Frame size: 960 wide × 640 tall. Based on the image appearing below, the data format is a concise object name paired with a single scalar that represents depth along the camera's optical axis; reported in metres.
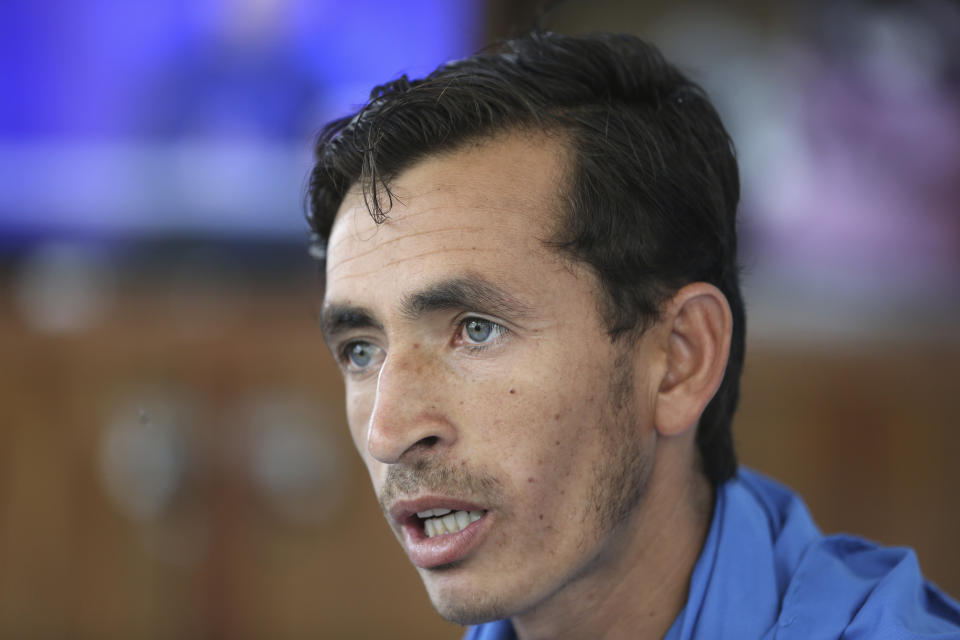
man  2.34
